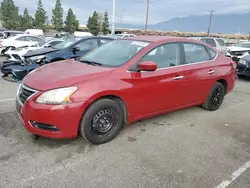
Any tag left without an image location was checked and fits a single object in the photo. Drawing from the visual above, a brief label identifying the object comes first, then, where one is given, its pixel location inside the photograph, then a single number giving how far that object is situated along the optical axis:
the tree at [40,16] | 50.44
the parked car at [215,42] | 13.70
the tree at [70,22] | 56.25
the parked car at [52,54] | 7.05
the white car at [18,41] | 13.82
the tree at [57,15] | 53.25
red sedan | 2.97
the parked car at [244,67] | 8.71
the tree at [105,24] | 57.34
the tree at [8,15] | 46.47
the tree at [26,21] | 50.08
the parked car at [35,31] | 26.91
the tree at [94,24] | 55.38
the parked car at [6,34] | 16.38
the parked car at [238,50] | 13.62
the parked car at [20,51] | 9.42
